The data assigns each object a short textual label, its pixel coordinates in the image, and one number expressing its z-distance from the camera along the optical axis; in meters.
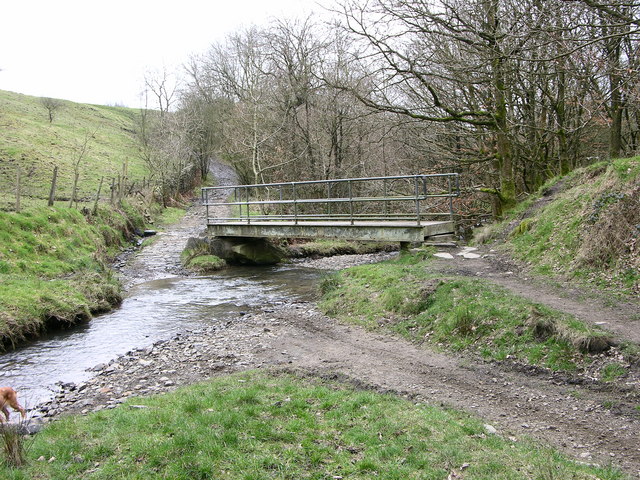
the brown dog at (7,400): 5.65
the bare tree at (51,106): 55.61
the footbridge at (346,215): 15.34
